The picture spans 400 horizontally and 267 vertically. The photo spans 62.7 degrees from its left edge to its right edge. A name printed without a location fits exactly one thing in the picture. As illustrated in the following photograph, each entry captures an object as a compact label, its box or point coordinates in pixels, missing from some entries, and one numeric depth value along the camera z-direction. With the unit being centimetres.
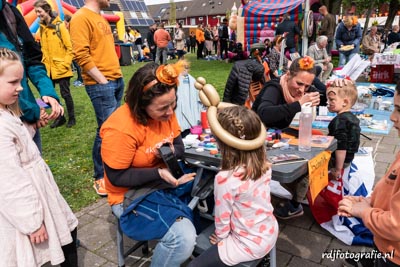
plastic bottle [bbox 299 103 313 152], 219
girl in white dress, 151
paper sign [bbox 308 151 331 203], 203
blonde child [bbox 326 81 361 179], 255
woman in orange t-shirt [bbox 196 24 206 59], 1734
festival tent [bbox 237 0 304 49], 1189
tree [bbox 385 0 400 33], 2497
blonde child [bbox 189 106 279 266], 161
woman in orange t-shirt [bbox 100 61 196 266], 179
